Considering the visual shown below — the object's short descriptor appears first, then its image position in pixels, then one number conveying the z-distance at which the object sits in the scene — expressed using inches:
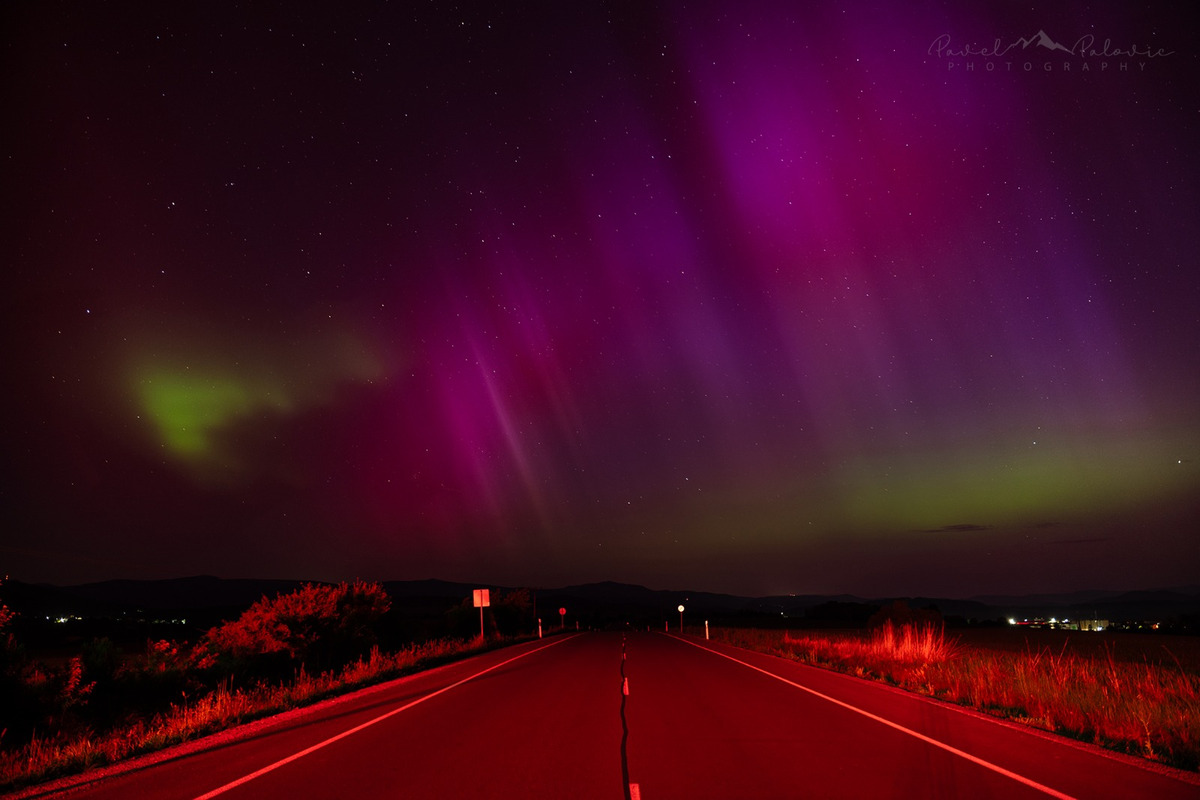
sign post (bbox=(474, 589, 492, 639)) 1365.7
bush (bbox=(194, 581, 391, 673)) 892.0
